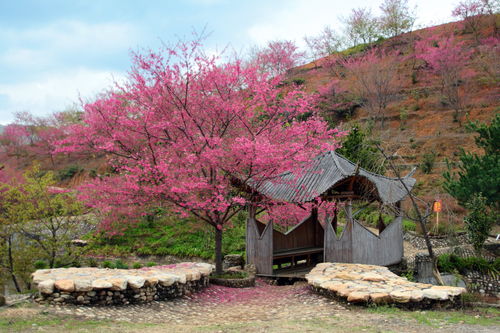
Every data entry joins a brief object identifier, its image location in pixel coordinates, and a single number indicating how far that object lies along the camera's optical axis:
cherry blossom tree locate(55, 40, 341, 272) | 8.49
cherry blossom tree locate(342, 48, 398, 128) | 25.58
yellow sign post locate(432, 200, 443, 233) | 10.70
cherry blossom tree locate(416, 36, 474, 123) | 25.69
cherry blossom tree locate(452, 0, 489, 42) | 32.06
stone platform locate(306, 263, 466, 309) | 6.52
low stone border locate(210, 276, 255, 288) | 9.26
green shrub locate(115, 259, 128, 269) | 10.94
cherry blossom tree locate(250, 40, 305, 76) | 29.15
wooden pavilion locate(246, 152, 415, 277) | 9.81
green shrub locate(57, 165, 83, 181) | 28.31
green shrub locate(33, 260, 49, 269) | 10.35
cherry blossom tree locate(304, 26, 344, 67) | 36.38
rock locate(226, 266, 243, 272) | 10.39
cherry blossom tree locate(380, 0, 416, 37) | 35.71
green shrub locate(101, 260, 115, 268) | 11.21
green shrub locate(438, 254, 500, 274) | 11.93
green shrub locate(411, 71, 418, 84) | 31.70
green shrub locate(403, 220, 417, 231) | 17.53
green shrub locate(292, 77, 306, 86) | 31.97
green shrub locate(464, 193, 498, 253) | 12.27
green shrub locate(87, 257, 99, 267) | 11.73
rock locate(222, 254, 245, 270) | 11.68
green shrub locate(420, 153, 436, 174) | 20.83
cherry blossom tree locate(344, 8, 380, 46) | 36.06
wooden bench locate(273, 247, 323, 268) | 10.86
